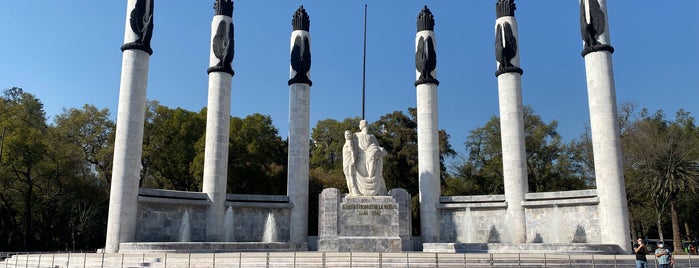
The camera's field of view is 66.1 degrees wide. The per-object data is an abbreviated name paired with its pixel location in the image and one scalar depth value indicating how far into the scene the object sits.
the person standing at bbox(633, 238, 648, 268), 13.62
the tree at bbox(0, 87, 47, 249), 30.72
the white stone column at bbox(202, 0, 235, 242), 26.31
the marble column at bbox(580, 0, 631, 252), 23.44
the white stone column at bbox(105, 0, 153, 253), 23.33
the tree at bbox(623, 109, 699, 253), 28.64
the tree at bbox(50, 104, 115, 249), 35.50
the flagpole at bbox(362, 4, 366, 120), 28.62
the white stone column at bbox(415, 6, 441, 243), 27.70
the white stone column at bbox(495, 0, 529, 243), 26.06
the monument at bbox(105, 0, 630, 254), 23.14
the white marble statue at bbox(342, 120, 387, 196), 23.45
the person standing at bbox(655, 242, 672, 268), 13.47
